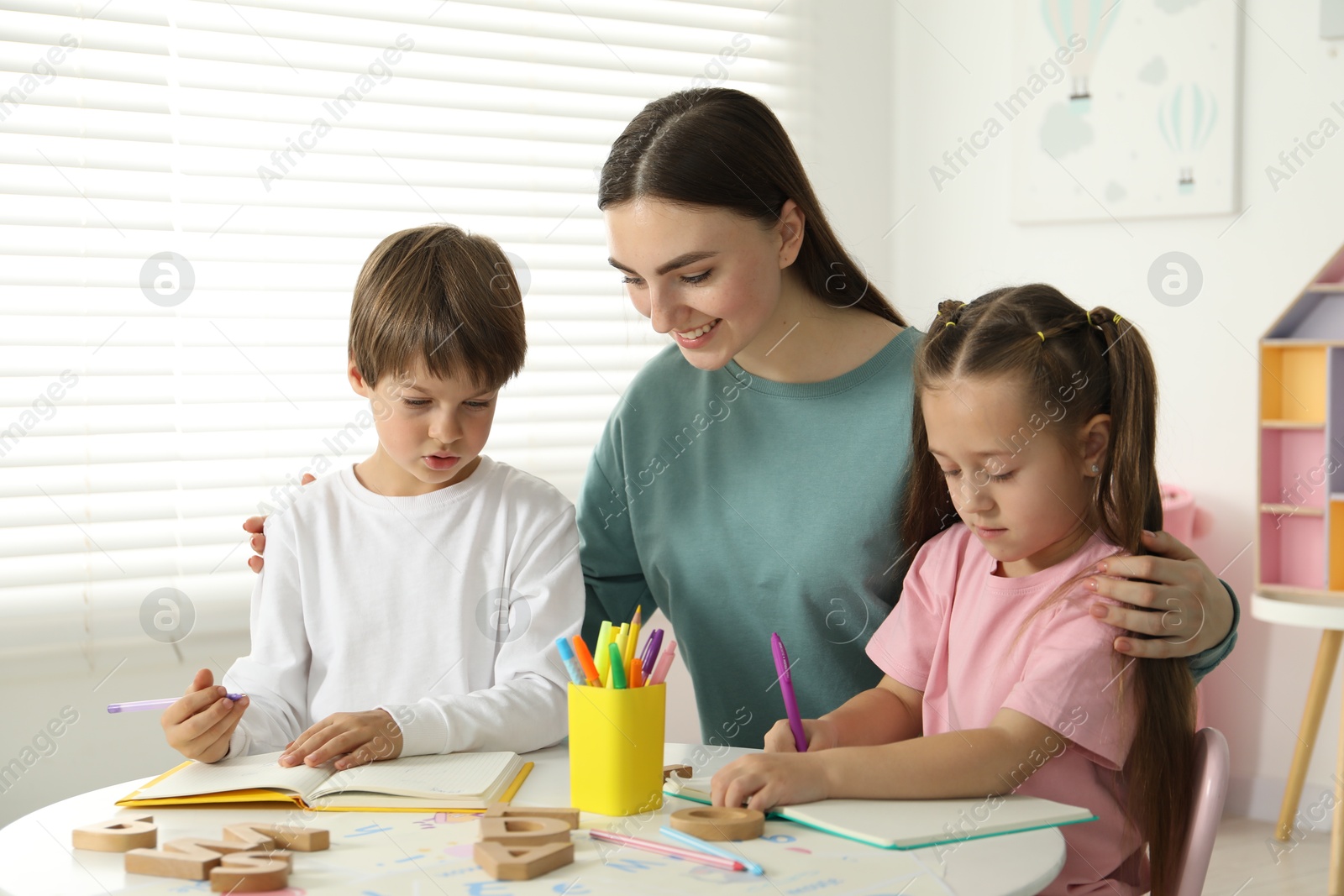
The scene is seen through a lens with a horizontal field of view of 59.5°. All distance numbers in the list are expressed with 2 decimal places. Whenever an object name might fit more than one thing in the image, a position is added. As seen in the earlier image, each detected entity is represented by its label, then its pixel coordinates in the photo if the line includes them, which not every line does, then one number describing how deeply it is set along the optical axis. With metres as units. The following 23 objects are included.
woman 1.30
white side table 2.11
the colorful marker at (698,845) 0.79
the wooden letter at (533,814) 0.87
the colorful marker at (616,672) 0.88
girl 0.97
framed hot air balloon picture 2.71
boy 1.24
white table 0.76
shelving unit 2.38
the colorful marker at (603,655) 0.90
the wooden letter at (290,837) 0.83
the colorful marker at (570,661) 0.90
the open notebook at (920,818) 0.85
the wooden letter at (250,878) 0.75
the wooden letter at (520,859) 0.77
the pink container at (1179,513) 2.70
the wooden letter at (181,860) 0.77
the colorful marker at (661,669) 0.91
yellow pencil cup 0.88
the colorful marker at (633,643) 0.91
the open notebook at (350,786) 0.93
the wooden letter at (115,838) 0.83
